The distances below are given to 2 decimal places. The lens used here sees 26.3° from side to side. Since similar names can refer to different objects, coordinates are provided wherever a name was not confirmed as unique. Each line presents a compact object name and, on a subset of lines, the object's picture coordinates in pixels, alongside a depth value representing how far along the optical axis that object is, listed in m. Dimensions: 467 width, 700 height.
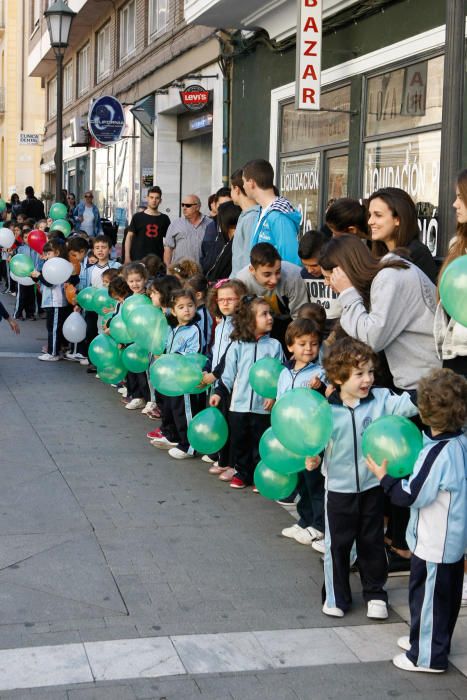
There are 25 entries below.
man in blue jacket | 7.15
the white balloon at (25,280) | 12.26
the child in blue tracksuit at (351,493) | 4.71
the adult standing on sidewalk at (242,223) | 7.59
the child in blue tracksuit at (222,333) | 6.77
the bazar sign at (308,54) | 11.06
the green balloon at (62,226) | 15.63
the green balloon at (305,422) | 4.52
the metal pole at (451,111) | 5.08
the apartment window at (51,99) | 36.75
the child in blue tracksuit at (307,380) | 5.68
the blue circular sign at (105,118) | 19.16
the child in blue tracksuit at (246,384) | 6.59
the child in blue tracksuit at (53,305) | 11.95
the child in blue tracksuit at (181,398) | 7.69
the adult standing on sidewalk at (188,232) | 11.64
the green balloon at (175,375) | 6.84
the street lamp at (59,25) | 16.98
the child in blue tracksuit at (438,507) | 4.08
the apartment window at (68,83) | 31.16
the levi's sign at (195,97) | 16.06
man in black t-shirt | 13.17
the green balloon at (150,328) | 7.80
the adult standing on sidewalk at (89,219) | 20.31
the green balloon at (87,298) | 10.54
